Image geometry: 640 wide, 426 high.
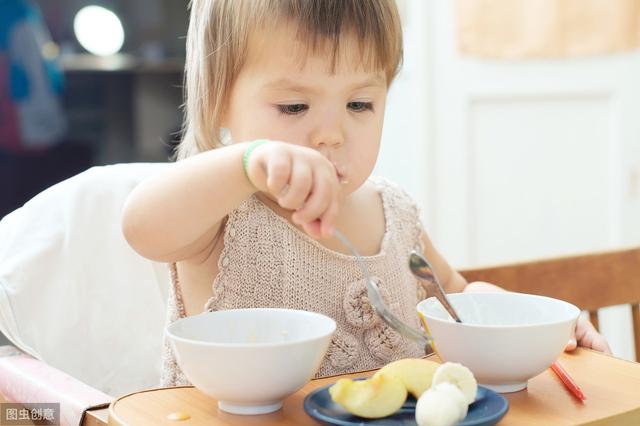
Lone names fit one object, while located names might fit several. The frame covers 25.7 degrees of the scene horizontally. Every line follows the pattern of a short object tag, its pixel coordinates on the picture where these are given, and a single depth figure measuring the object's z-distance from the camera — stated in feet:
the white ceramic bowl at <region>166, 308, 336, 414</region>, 3.12
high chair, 4.42
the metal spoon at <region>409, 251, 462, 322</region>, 3.47
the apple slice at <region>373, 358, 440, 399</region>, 3.19
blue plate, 3.03
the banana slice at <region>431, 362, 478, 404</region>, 3.10
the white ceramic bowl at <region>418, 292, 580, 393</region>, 3.29
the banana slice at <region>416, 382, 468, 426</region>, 2.97
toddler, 3.95
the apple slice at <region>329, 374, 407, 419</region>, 3.05
